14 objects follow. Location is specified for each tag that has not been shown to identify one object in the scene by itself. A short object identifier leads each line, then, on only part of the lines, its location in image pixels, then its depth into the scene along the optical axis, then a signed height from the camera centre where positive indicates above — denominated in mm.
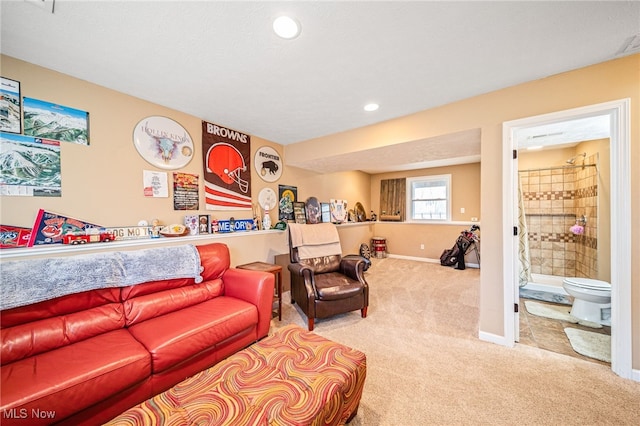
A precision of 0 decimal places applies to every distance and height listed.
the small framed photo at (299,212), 3875 +17
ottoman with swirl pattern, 926 -835
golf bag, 4835 -768
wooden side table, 2614 -654
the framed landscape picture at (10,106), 1604 +770
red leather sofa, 1080 -808
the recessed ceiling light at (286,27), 1318 +1121
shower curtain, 3496 -599
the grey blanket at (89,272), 1356 -422
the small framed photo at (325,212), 4461 +18
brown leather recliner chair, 2447 -832
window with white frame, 5496 +381
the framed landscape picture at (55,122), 1702 +724
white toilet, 2293 -897
